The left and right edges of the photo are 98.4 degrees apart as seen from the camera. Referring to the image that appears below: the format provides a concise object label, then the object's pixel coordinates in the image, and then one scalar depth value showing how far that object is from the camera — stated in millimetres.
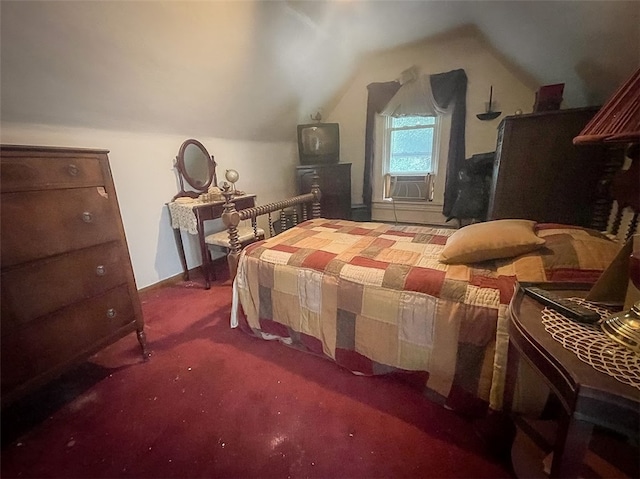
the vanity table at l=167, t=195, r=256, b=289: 2426
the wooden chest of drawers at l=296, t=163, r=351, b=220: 3857
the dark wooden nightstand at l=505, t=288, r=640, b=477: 505
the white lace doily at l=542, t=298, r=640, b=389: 567
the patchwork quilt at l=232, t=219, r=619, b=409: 1119
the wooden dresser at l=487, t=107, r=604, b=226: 2006
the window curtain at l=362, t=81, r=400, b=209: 3793
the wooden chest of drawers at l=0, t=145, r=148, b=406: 1090
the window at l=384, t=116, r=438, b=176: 3865
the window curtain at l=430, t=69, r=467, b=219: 3439
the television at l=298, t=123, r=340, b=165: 3875
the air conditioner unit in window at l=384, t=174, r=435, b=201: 4027
